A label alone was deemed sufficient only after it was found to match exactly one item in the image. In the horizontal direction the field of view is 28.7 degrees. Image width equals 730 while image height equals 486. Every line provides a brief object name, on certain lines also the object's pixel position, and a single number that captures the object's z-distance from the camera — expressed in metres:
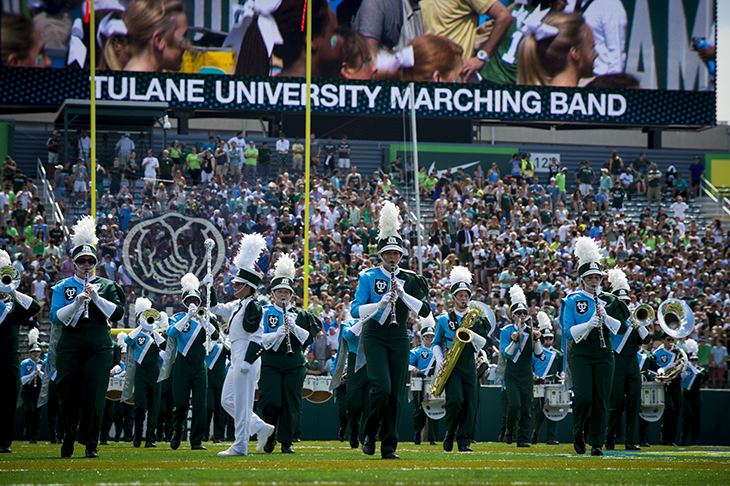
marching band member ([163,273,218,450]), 19.20
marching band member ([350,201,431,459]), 14.55
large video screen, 44.09
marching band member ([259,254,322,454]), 16.73
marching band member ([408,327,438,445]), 23.56
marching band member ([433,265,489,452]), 18.39
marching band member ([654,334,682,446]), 24.25
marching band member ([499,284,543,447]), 21.11
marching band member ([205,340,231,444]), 21.45
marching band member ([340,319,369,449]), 19.41
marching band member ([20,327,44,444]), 26.28
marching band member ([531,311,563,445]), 23.64
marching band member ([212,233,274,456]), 15.18
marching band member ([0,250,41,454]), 16.78
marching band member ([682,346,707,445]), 25.58
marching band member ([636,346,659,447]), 23.59
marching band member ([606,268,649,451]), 19.31
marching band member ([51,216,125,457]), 14.57
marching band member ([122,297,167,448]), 21.33
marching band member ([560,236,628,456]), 16.11
